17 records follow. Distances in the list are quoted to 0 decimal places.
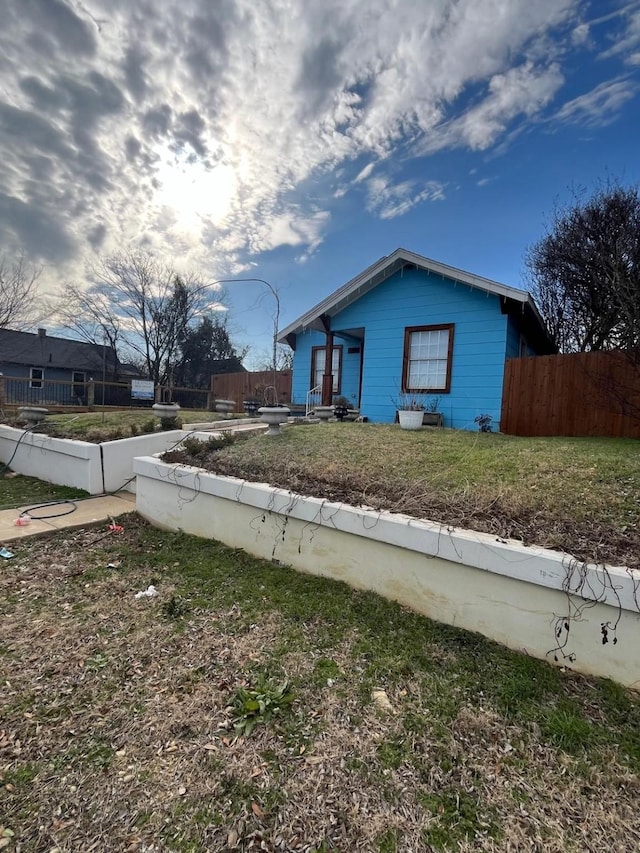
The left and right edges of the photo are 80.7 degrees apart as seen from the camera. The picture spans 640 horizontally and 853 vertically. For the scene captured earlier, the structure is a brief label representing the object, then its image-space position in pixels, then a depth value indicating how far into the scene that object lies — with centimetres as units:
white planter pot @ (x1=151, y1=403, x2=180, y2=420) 682
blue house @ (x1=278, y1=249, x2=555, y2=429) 769
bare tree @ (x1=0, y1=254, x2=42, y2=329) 1361
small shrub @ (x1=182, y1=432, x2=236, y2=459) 459
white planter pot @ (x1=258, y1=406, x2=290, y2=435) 549
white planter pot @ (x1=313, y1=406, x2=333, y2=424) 831
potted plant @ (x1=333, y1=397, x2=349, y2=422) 877
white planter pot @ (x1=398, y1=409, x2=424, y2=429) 664
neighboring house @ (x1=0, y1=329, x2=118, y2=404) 2031
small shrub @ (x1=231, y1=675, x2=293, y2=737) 177
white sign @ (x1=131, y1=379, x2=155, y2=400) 897
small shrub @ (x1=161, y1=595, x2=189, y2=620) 259
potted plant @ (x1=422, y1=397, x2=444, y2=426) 819
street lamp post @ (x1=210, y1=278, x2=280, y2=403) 1004
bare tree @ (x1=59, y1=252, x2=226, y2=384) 1817
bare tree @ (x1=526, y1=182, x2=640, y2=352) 909
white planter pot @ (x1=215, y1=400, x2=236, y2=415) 952
